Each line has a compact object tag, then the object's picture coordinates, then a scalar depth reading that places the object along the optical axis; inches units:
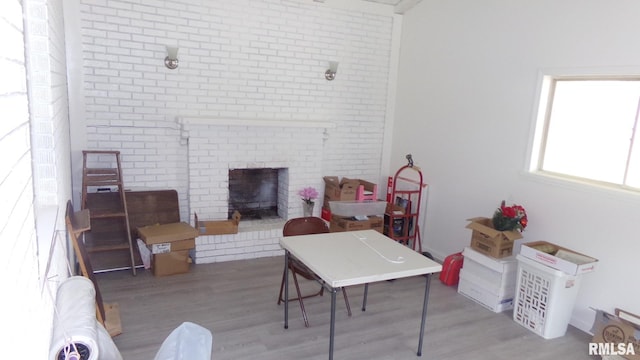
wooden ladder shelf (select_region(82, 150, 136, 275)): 166.9
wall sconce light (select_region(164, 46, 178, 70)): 173.6
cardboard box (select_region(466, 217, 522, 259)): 153.7
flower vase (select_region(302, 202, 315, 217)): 208.8
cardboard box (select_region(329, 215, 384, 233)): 187.6
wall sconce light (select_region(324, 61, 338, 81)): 208.2
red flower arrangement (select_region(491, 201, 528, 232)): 153.6
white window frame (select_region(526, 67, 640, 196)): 134.3
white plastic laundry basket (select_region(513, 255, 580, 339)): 137.1
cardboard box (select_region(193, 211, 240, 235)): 186.7
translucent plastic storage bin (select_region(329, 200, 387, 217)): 182.5
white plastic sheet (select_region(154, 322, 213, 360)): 61.5
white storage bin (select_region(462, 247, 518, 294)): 154.3
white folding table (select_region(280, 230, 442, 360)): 109.0
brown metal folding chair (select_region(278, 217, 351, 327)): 140.5
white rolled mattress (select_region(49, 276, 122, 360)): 46.4
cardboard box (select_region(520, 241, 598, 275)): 133.9
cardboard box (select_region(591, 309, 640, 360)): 123.7
